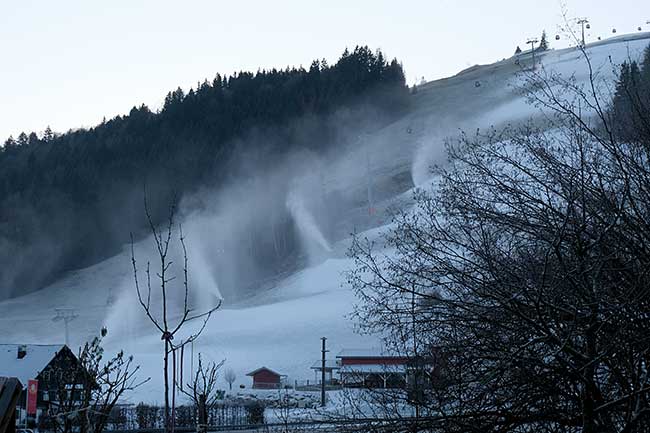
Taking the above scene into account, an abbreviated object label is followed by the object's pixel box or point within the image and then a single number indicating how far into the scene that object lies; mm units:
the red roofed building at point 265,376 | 83687
